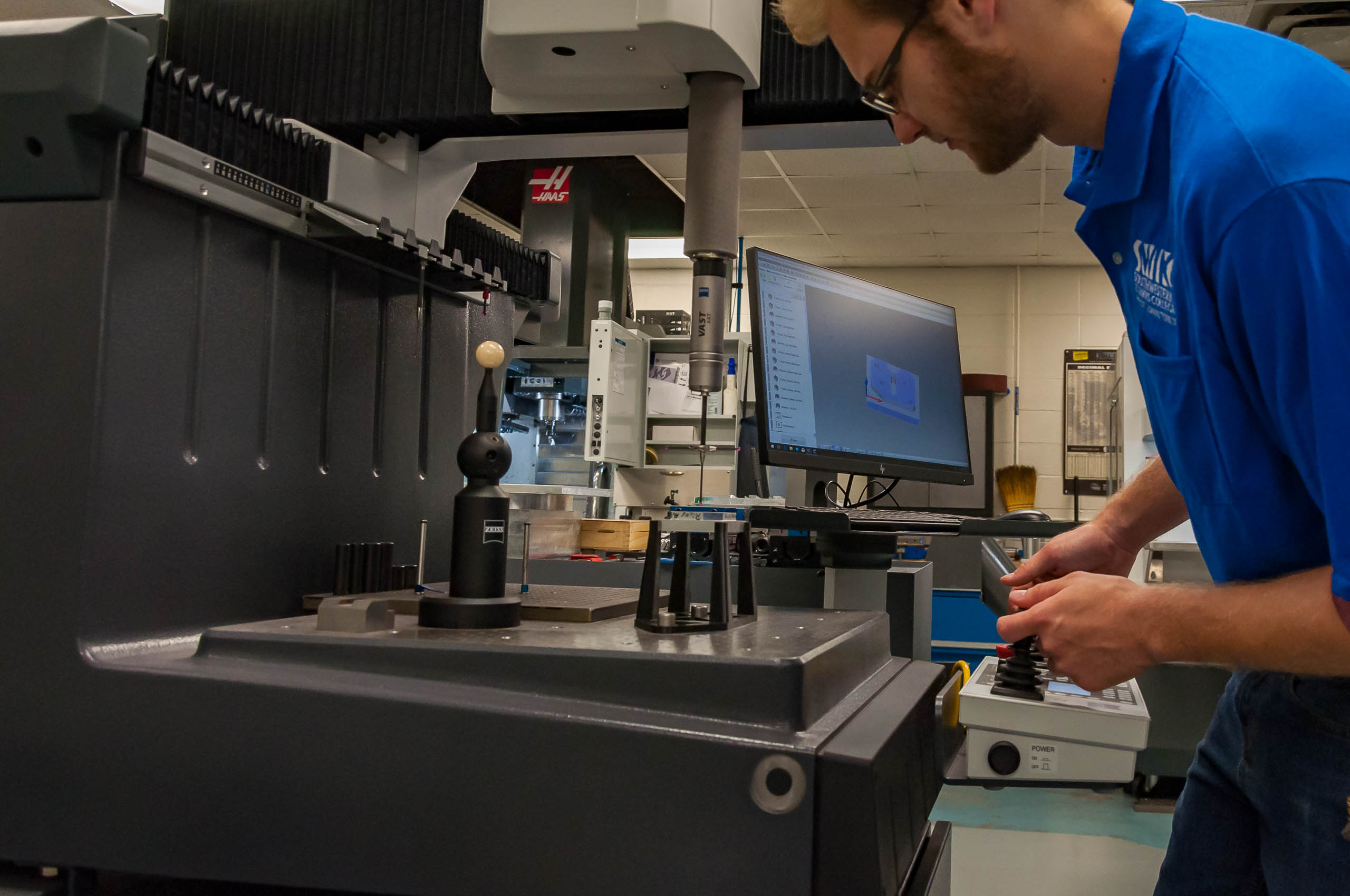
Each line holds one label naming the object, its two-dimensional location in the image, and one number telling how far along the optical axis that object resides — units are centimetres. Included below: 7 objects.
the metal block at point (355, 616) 63
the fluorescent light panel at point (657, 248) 705
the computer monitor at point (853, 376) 157
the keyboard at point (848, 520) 123
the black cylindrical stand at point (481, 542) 67
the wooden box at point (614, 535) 216
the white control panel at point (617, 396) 356
